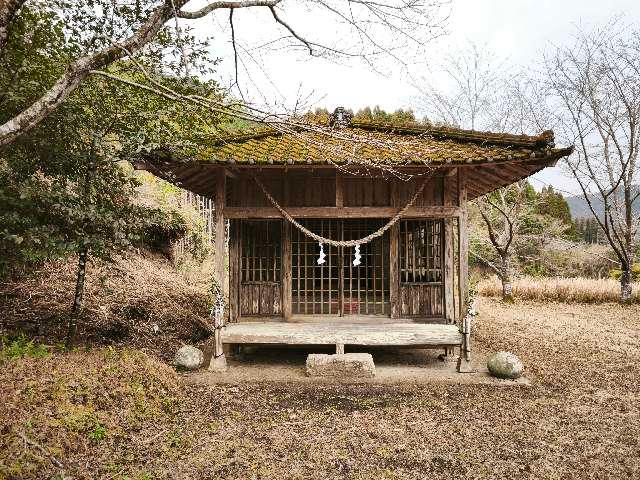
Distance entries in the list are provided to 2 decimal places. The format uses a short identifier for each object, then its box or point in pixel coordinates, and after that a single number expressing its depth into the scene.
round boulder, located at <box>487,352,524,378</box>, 6.98
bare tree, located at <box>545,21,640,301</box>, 15.50
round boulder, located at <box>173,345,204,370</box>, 7.27
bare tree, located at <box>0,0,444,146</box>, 4.17
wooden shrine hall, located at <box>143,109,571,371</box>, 7.23
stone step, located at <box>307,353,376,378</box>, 7.07
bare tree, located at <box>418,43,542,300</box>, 16.72
